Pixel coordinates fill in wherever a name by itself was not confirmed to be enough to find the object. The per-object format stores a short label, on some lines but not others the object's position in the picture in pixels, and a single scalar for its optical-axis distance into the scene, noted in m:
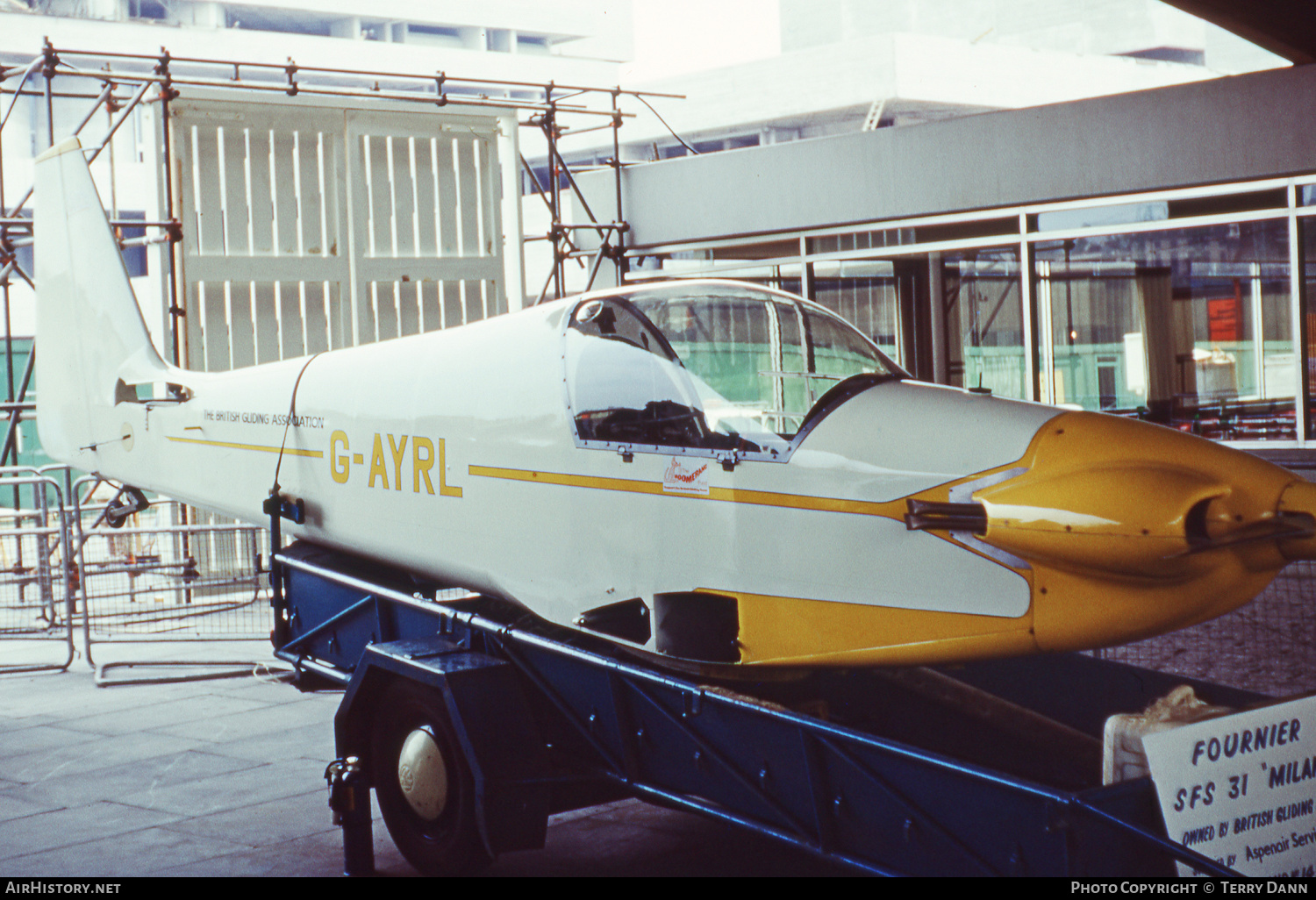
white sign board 3.41
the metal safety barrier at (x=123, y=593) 9.59
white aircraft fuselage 3.72
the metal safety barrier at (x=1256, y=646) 6.95
